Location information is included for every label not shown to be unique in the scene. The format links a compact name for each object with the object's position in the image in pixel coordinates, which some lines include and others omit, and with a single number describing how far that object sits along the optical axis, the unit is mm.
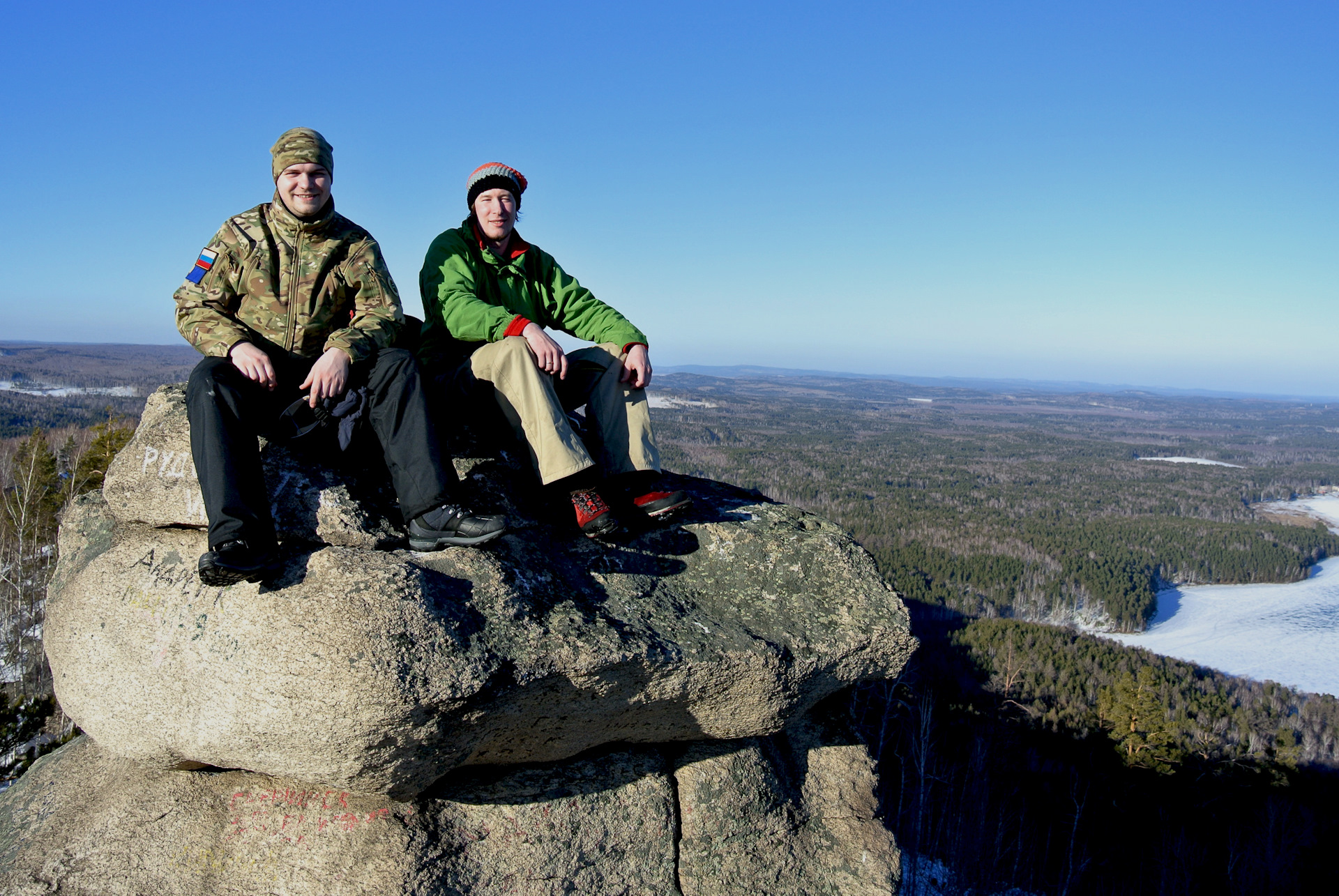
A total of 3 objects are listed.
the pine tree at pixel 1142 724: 26203
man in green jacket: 5156
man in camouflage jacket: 4258
